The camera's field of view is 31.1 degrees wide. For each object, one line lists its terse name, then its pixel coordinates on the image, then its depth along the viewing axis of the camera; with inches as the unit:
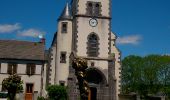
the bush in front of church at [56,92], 1359.5
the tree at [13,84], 849.5
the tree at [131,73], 2859.7
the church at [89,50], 1499.8
